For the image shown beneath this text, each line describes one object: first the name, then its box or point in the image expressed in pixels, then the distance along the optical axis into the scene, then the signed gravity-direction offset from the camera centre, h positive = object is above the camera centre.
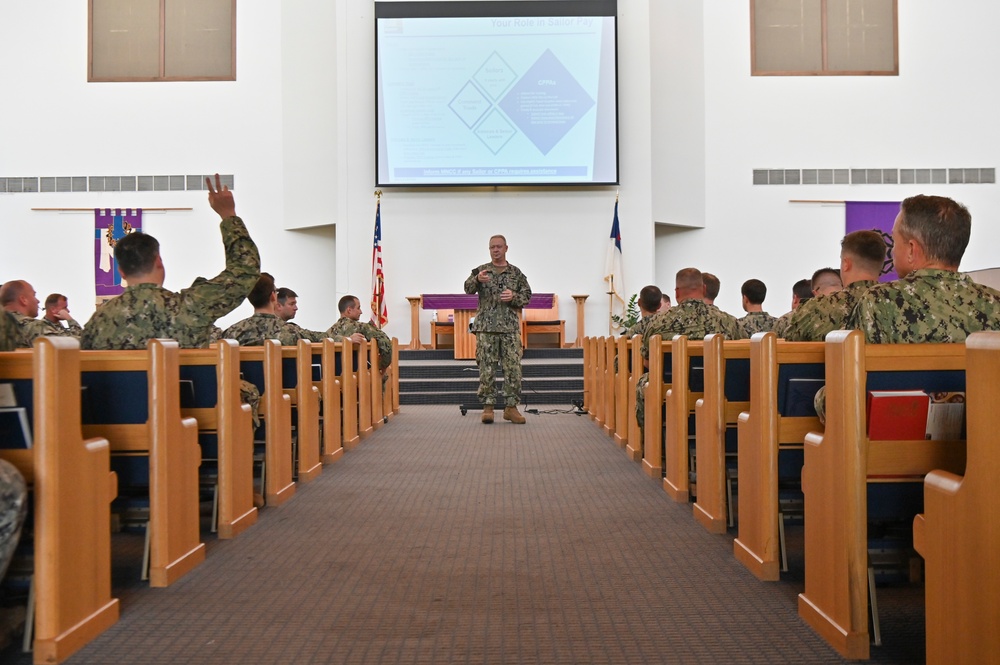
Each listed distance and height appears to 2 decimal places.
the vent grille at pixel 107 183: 12.54 +2.17
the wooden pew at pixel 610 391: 6.44 -0.41
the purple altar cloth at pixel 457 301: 11.80 +0.47
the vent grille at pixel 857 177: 12.58 +2.18
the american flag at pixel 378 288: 11.55 +0.64
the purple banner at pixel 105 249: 12.53 +1.26
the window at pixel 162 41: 12.60 +4.18
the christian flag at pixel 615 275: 11.99 +0.80
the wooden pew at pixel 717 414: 3.33 -0.30
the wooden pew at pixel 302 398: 4.58 -0.31
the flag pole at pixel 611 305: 12.01 +0.40
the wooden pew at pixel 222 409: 3.32 -0.26
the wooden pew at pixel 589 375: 7.78 -0.36
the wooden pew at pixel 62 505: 2.09 -0.40
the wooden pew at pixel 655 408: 4.41 -0.37
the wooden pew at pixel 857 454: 2.08 -0.28
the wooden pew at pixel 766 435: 2.69 -0.31
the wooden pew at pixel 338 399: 5.31 -0.39
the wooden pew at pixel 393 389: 8.23 -0.48
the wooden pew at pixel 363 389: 6.47 -0.38
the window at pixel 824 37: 12.57 +4.13
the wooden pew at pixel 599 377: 7.09 -0.34
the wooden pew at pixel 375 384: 7.05 -0.37
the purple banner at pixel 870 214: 12.57 +1.66
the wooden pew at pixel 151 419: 2.70 -0.24
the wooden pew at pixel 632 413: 5.26 -0.47
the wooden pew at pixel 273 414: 4.00 -0.35
